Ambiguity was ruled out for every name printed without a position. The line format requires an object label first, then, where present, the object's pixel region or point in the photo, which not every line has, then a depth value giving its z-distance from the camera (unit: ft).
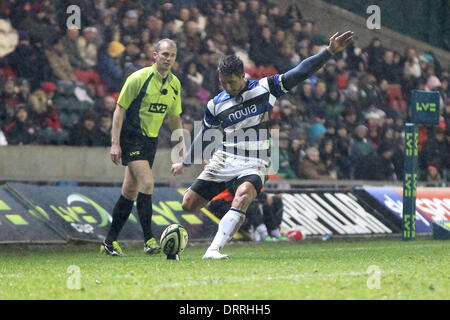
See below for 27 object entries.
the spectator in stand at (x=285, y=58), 63.00
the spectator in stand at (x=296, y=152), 55.88
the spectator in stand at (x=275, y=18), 66.49
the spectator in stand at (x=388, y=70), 69.41
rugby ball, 30.58
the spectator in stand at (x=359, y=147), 60.18
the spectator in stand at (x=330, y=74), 64.18
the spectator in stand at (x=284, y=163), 54.49
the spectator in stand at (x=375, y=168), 59.93
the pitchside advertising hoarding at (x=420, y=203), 52.60
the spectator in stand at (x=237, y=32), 63.00
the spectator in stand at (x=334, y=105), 62.64
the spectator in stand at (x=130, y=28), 53.98
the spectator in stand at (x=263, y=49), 62.59
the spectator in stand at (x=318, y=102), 61.93
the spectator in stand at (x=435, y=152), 64.03
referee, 35.09
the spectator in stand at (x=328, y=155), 58.70
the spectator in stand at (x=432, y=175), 62.69
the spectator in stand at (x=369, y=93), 66.71
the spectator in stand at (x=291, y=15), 67.44
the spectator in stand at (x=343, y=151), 59.82
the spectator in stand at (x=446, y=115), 68.74
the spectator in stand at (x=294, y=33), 65.57
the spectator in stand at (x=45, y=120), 47.35
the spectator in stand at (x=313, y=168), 55.92
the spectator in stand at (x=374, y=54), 69.41
